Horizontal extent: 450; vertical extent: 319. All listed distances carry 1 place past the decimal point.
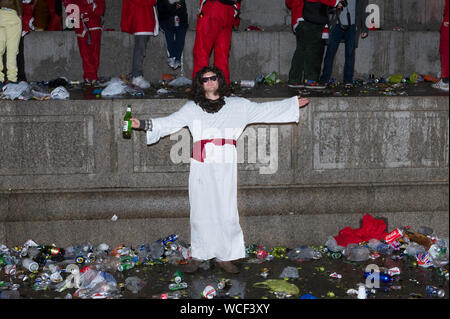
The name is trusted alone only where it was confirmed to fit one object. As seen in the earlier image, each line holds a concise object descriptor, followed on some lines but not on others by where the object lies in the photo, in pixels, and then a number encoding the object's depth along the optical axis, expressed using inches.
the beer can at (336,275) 472.7
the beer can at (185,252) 509.4
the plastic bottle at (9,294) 440.1
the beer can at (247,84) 686.5
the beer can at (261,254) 515.5
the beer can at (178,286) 452.0
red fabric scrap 528.3
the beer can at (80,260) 502.9
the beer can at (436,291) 439.8
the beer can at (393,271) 470.0
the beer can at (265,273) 477.1
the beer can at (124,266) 488.1
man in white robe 465.4
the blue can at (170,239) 525.0
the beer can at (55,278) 468.4
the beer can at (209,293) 434.4
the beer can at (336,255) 512.1
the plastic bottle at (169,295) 437.3
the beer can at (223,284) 450.9
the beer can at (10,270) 483.8
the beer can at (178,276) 462.9
